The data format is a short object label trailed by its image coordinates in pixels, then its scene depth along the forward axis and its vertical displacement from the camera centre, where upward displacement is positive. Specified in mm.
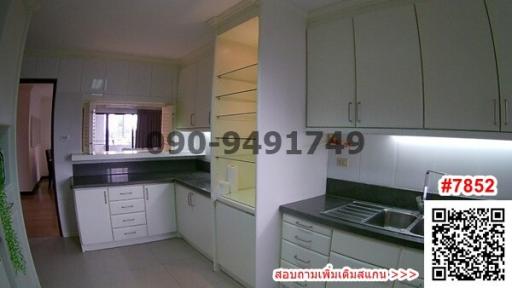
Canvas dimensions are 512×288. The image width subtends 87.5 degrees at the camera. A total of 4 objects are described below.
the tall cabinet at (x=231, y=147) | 2283 -54
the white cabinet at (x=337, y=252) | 1490 -702
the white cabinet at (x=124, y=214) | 3043 -906
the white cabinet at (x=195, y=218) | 2781 -883
